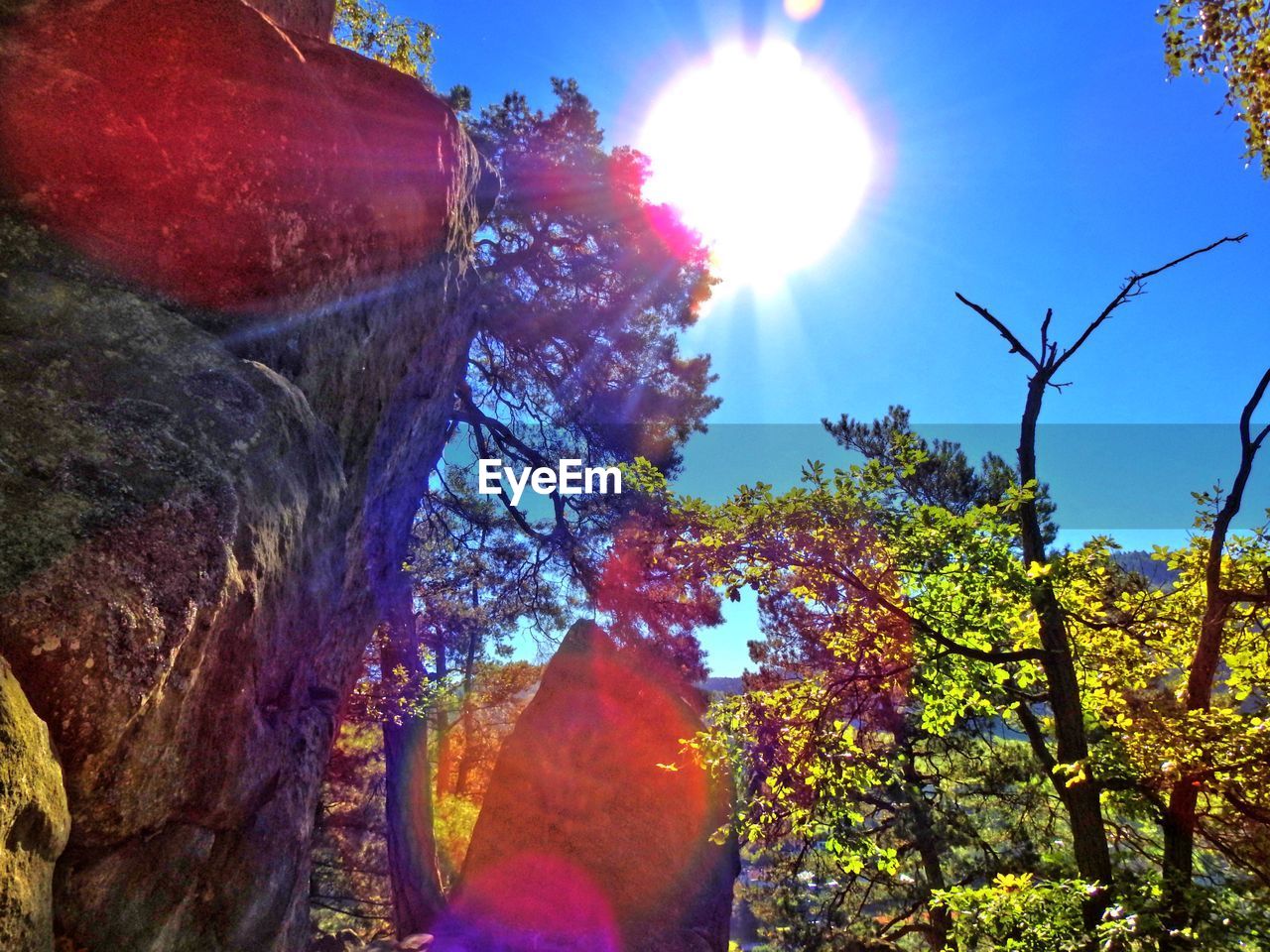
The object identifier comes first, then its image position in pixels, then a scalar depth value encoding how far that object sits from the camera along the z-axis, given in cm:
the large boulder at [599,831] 970
